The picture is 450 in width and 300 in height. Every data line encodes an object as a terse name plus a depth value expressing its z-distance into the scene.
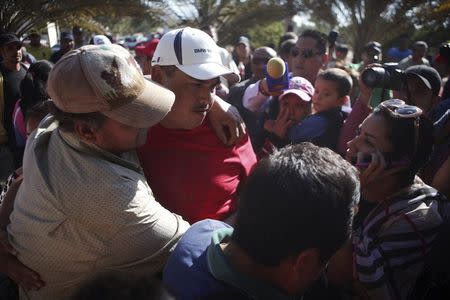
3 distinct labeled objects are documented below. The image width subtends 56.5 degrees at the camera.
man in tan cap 1.29
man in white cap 1.84
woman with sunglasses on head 1.50
